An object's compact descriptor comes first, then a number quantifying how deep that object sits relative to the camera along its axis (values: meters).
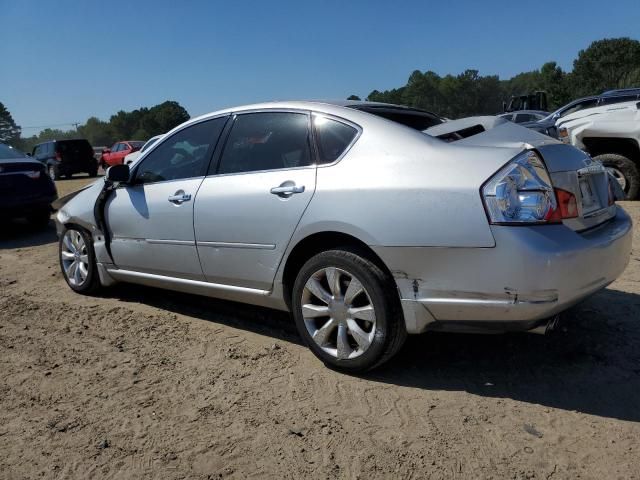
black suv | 22.89
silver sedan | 2.58
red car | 26.06
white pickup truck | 7.76
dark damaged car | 8.12
